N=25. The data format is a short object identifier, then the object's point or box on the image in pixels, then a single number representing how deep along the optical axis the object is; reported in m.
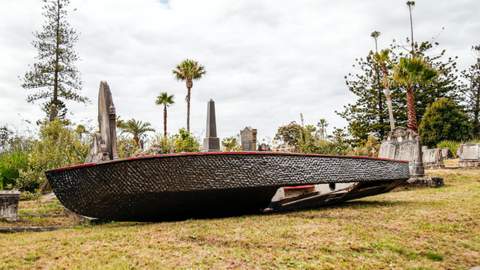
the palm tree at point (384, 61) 24.00
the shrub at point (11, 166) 9.73
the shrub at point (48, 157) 9.26
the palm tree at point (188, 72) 30.02
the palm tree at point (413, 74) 15.49
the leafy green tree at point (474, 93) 30.85
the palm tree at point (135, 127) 33.76
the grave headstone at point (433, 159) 14.41
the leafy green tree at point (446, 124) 25.12
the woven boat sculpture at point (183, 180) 3.79
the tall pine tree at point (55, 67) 24.08
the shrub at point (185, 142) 15.02
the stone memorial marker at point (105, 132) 6.37
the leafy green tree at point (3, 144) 11.64
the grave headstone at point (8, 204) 5.18
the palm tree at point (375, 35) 29.65
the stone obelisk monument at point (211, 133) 8.80
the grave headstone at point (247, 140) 10.75
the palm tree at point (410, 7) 27.84
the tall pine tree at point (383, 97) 29.03
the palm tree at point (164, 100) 33.34
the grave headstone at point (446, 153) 20.84
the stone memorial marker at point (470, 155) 13.48
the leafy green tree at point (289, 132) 24.50
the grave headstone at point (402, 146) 10.26
